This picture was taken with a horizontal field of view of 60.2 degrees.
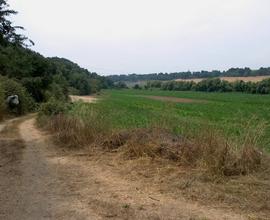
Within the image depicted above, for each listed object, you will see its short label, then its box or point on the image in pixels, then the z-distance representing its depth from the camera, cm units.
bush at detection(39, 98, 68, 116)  1408
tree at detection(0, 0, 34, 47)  977
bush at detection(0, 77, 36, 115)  1878
